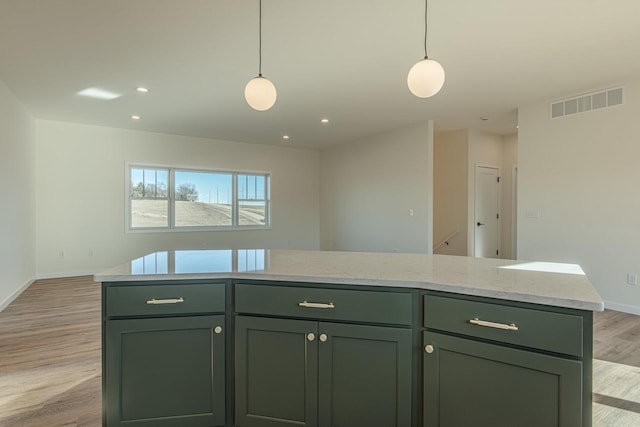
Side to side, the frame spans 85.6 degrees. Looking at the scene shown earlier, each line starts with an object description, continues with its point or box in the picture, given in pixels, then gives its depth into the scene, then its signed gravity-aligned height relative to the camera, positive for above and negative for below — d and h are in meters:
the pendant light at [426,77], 2.16 +0.84
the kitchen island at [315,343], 1.33 -0.58
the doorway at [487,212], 6.89 -0.05
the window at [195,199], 6.83 +0.24
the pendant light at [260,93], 2.42 +0.83
